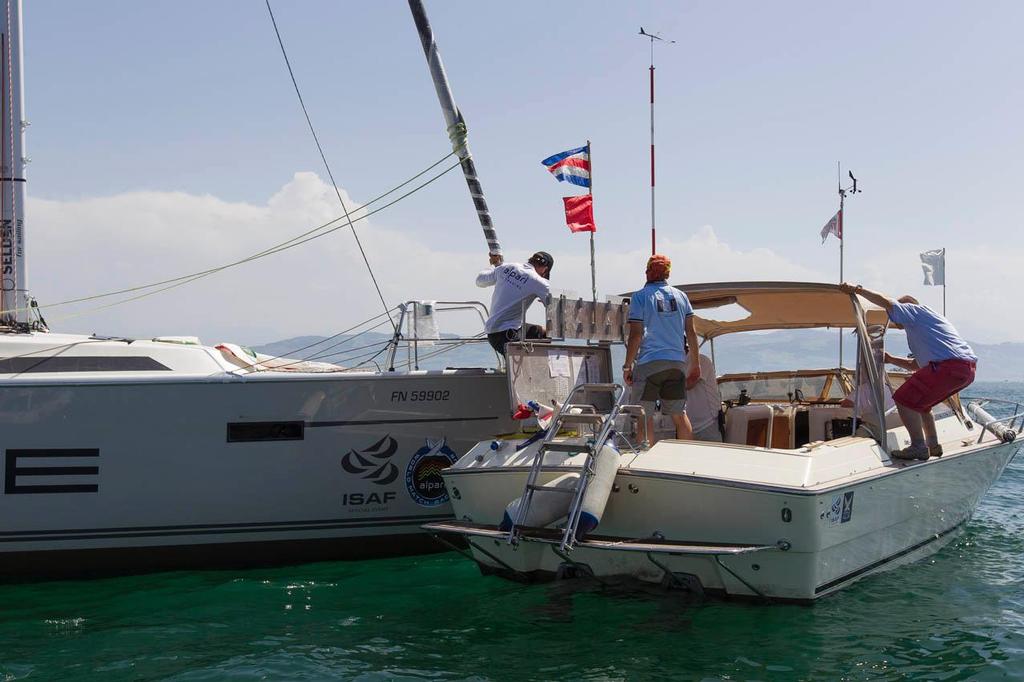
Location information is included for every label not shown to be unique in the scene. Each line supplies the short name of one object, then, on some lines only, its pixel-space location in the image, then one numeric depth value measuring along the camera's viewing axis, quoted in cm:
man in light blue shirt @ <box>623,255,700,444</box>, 699
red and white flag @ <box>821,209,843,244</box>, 1196
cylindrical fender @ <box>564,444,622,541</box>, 599
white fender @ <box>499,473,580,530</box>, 616
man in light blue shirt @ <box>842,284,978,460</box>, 718
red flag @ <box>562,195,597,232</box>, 982
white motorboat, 599
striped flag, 980
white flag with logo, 1148
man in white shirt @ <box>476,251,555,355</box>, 846
